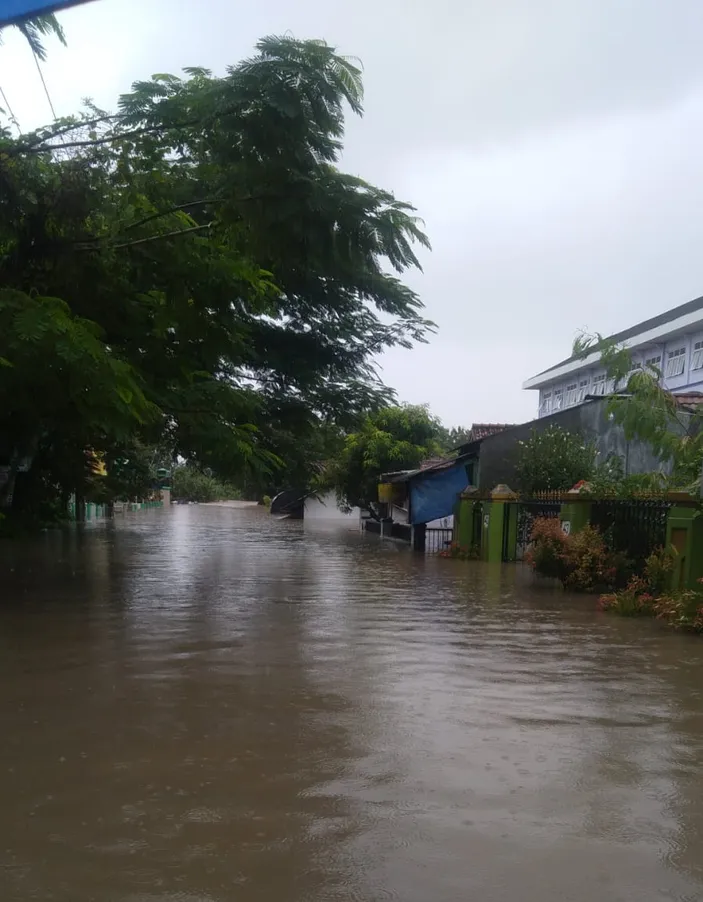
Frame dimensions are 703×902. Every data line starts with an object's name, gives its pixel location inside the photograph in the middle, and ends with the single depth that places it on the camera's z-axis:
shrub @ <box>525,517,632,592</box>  13.23
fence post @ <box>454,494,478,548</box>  21.16
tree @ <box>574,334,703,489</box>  11.11
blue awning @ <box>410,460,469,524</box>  22.98
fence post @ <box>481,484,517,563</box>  18.80
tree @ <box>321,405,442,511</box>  33.94
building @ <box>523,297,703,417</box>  26.23
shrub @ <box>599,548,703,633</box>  9.49
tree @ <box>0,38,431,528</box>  7.98
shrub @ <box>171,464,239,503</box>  96.75
